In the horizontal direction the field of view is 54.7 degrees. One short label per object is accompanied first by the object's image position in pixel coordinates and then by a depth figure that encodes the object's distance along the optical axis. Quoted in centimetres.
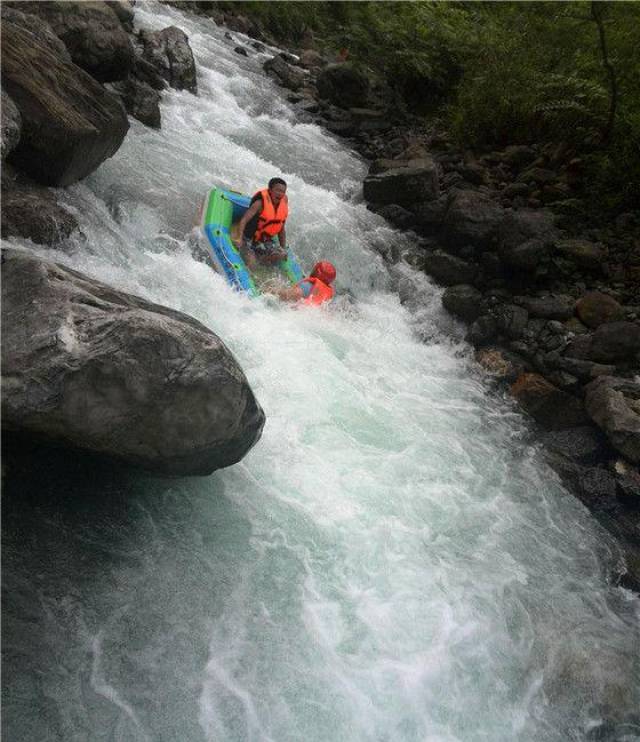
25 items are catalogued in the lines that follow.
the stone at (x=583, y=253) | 833
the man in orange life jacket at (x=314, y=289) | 695
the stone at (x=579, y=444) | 639
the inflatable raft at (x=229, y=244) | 675
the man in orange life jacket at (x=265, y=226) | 722
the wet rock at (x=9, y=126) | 416
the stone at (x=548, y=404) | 677
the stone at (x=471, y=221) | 871
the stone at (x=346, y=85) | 1396
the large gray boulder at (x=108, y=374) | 284
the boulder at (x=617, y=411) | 605
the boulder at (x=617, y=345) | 707
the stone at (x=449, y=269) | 868
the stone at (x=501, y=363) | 743
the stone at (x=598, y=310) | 755
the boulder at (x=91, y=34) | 724
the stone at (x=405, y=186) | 992
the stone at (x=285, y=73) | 1473
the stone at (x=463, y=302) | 816
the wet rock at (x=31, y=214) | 479
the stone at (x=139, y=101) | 866
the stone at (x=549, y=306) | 779
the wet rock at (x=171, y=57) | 1075
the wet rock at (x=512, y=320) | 781
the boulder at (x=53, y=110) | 491
